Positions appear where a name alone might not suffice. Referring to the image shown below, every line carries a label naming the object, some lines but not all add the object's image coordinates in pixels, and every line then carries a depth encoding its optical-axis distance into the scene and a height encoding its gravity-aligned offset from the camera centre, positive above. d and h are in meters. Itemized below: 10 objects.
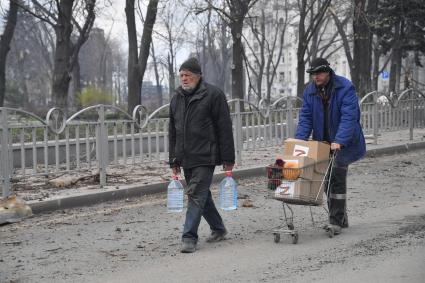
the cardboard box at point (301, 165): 12.55 -0.53
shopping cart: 12.61 -0.71
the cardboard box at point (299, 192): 12.62 -0.80
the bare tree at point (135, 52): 44.41 +2.06
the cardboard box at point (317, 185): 12.87 -0.75
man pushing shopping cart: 13.18 -0.14
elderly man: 12.63 -0.25
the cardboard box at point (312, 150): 12.87 -0.40
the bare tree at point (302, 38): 51.00 +2.97
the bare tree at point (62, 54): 41.28 +1.86
